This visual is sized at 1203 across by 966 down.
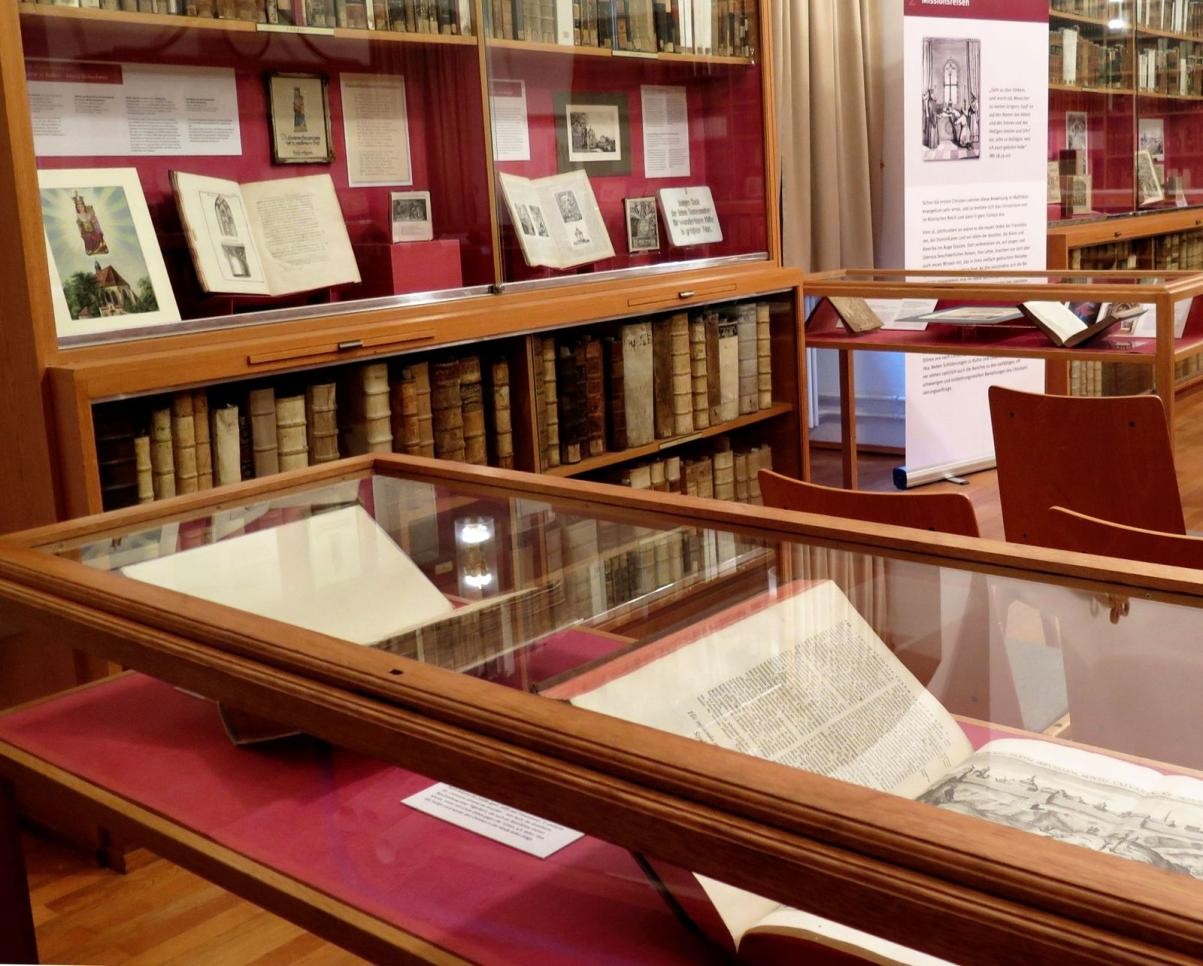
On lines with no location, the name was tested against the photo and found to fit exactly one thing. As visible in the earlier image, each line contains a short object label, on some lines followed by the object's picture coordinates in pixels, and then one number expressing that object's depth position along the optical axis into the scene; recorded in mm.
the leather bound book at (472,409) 3338
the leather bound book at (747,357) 4227
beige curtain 5414
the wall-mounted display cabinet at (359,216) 2631
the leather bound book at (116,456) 2598
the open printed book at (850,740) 792
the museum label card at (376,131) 3461
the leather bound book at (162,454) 2686
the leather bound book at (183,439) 2713
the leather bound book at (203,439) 2752
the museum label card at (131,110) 2781
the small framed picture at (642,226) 4191
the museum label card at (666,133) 4266
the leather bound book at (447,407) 3283
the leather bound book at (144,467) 2646
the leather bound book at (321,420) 3018
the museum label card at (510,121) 3705
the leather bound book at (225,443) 2812
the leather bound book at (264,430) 2896
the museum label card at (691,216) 4301
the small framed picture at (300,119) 3305
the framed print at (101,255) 2670
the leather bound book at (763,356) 4297
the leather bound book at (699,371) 4070
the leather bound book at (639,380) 3822
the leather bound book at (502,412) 3422
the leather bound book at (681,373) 3971
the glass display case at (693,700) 697
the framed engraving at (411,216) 3498
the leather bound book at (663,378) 3943
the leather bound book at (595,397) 3691
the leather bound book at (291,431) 2957
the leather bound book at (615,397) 3789
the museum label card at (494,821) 1026
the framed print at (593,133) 3971
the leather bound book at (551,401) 3535
